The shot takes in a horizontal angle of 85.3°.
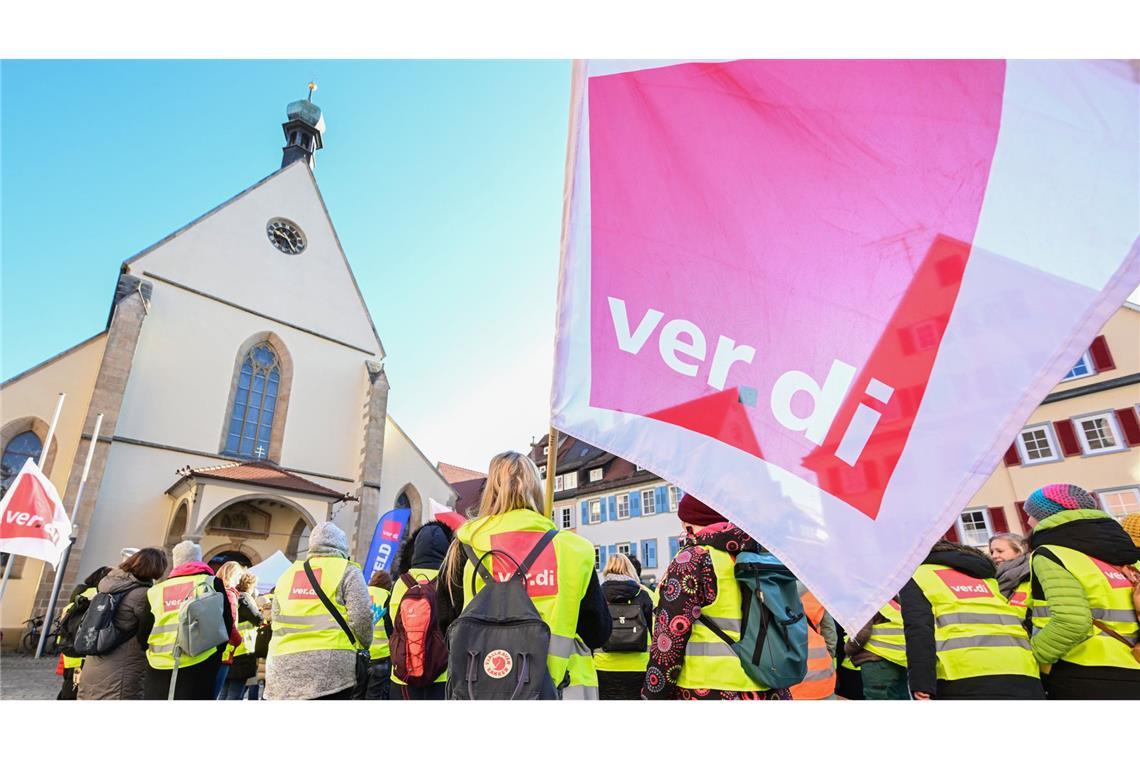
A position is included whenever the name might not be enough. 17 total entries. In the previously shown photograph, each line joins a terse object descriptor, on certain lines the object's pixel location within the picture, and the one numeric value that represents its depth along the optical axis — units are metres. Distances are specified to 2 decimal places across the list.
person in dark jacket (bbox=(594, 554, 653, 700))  4.50
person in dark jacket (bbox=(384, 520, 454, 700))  3.89
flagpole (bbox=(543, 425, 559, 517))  2.43
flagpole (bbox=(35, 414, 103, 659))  14.48
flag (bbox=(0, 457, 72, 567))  8.55
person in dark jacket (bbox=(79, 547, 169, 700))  4.53
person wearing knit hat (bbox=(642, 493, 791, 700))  2.47
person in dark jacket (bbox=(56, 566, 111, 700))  5.33
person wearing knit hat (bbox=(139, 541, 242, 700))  4.45
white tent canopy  11.26
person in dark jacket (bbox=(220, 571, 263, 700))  5.73
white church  16.70
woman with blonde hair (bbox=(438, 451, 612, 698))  2.34
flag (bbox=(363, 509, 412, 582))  9.81
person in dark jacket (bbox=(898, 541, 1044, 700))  3.08
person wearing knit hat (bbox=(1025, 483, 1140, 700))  2.95
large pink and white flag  1.53
